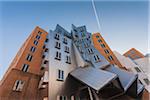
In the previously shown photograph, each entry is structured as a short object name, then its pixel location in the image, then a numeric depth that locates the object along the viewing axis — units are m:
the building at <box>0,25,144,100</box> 8.59
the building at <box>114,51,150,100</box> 14.66
